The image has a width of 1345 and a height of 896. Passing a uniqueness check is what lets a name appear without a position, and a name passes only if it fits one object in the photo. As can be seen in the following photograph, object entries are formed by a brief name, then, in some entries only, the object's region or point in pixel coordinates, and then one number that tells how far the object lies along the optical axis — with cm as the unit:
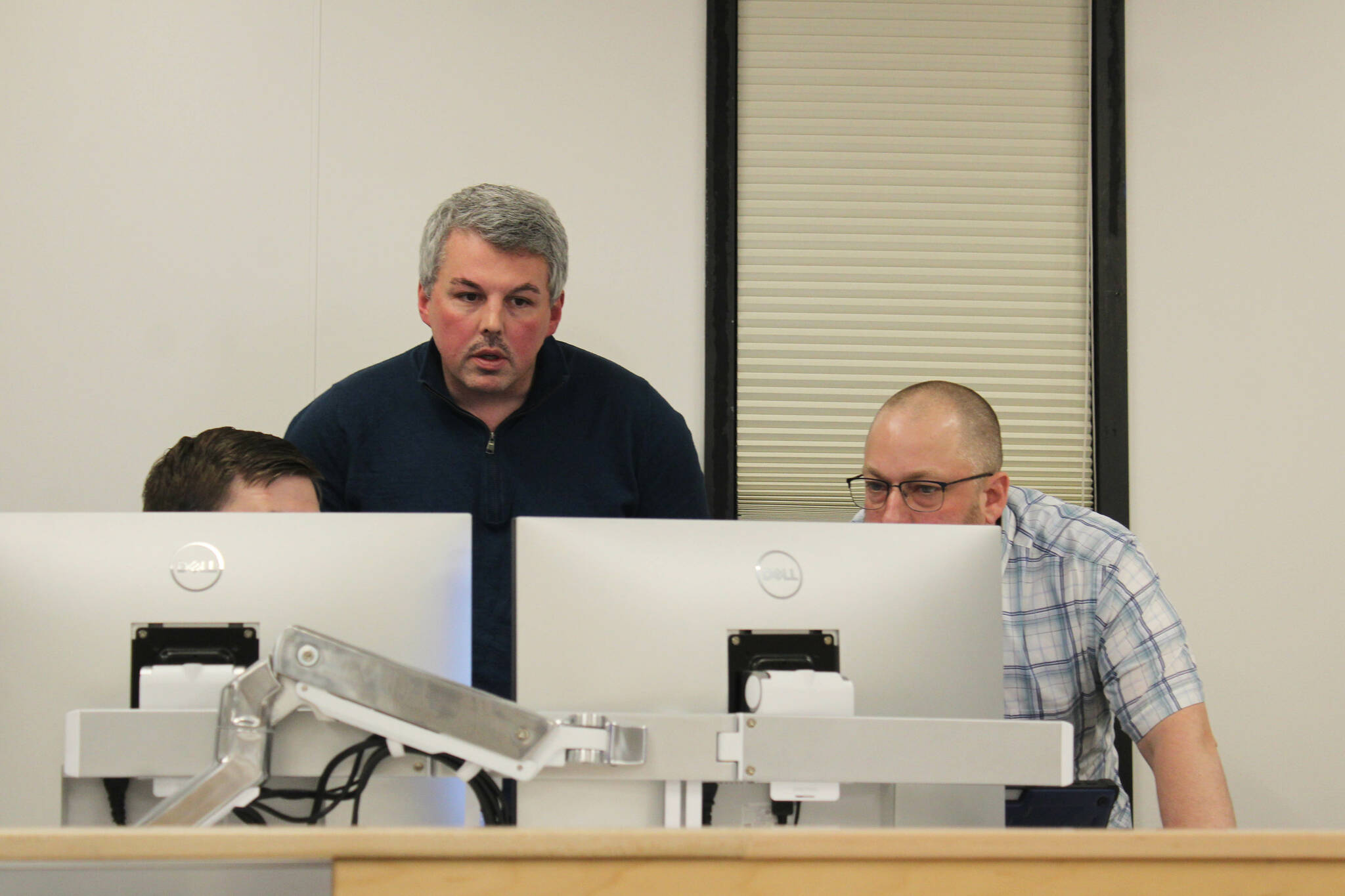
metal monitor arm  372
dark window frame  638
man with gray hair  493
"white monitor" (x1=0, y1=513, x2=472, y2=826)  387
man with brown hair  431
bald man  451
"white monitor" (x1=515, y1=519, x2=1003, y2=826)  389
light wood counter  350
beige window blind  648
